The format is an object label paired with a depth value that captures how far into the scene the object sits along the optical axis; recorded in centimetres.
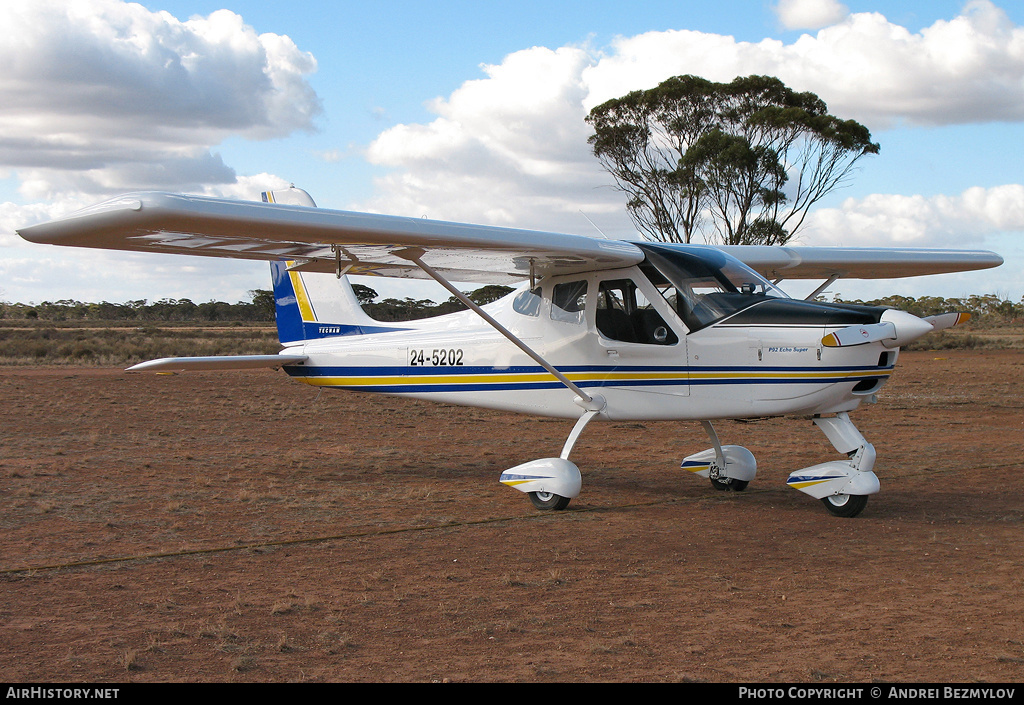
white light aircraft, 655
